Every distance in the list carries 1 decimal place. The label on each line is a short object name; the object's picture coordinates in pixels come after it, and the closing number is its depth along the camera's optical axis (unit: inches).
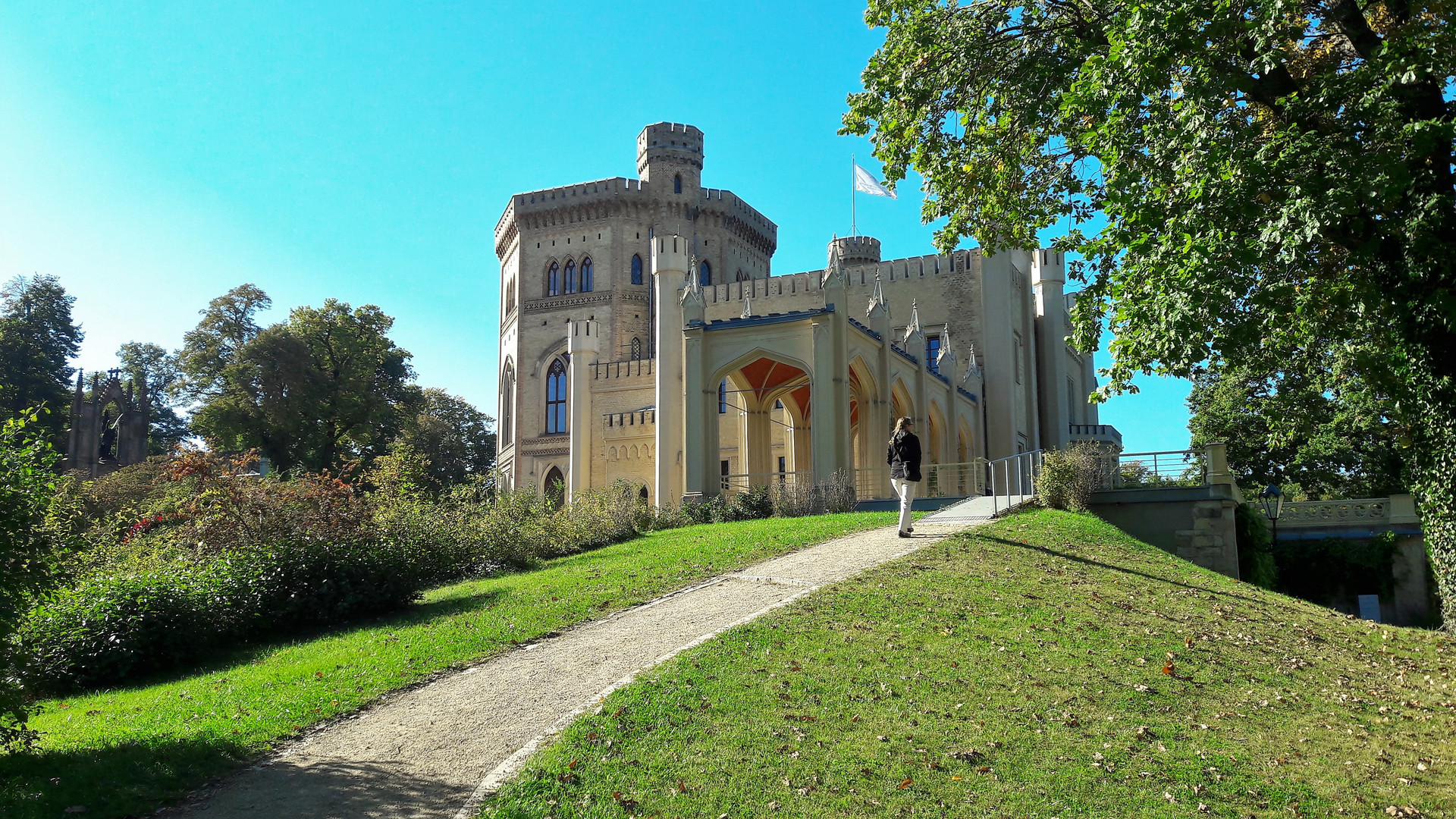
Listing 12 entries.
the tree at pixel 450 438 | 1951.3
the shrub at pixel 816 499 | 837.8
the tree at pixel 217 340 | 1676.9
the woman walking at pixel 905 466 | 590.2
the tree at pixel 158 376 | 2191.2
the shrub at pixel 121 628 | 363.6
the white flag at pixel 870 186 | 1290.6
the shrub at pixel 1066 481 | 767.1
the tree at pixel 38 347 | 1688.0
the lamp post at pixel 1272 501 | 943.0
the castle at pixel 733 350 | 971.3
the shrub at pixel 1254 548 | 828.6
